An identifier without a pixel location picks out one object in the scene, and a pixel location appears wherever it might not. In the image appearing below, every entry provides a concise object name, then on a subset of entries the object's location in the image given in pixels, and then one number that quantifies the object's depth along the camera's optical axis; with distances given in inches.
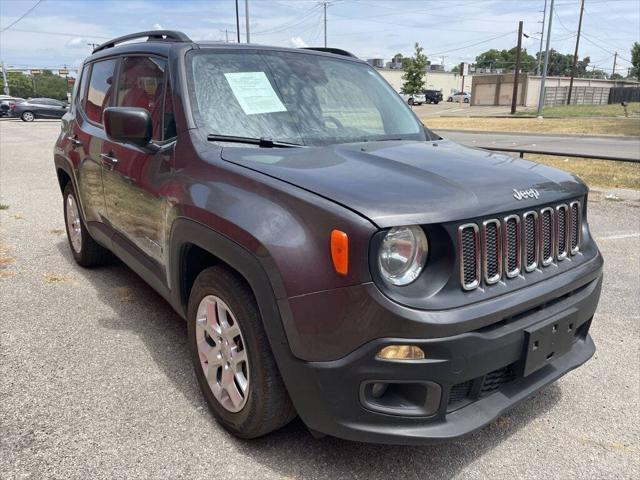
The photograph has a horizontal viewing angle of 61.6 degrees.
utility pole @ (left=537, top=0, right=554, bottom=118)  1217.3
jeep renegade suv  76.2
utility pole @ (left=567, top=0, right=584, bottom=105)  2149.2
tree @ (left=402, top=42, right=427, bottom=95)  2267.5
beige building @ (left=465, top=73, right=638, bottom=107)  2348.7
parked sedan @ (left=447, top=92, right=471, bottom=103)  3166.8
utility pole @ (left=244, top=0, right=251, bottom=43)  1408.7
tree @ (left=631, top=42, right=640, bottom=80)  2832.2
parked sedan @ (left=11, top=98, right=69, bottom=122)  1203.2
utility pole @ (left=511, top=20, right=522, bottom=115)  1640.3
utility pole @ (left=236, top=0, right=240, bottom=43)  1521.5
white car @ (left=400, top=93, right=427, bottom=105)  2347.3
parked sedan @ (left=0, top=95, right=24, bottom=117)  1276.6
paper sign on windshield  115.3
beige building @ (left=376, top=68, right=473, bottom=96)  4093.5
